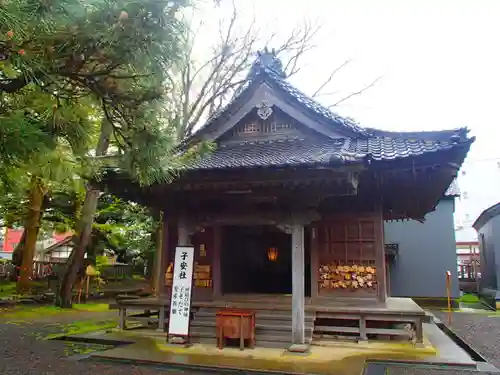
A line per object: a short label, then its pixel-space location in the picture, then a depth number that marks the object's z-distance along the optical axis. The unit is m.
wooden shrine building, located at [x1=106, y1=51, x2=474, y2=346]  7.58
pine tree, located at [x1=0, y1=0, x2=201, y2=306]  3.28
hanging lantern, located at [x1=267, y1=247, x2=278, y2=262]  12.54
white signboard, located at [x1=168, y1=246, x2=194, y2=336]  8.25
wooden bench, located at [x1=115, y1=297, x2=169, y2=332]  9.48
